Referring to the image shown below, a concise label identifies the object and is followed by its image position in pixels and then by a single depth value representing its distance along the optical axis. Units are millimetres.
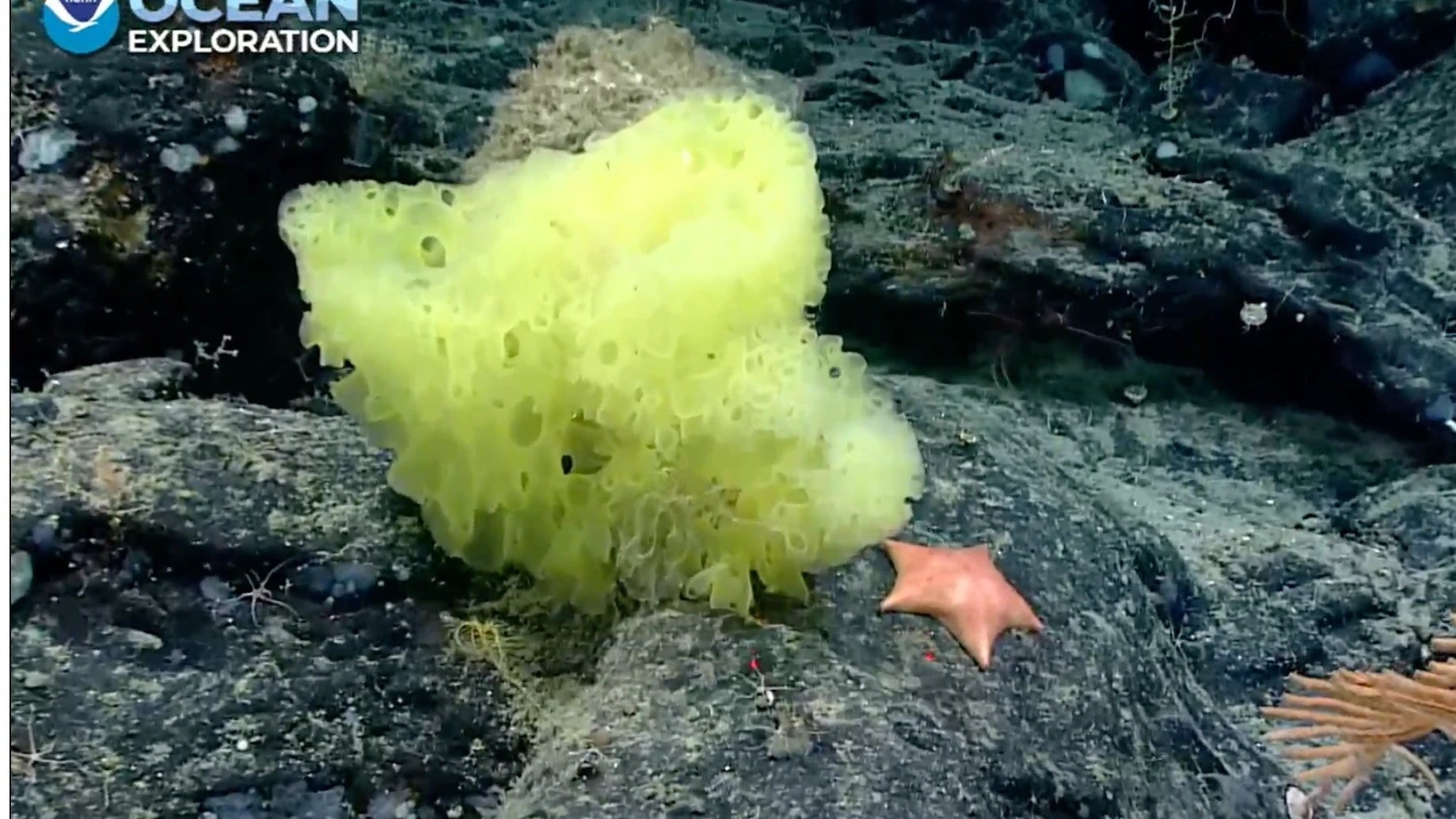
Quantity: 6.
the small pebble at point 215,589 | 1294
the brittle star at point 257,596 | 1298
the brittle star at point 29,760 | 1293
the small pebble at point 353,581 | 1295
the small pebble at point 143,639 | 1287
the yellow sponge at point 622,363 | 1158
